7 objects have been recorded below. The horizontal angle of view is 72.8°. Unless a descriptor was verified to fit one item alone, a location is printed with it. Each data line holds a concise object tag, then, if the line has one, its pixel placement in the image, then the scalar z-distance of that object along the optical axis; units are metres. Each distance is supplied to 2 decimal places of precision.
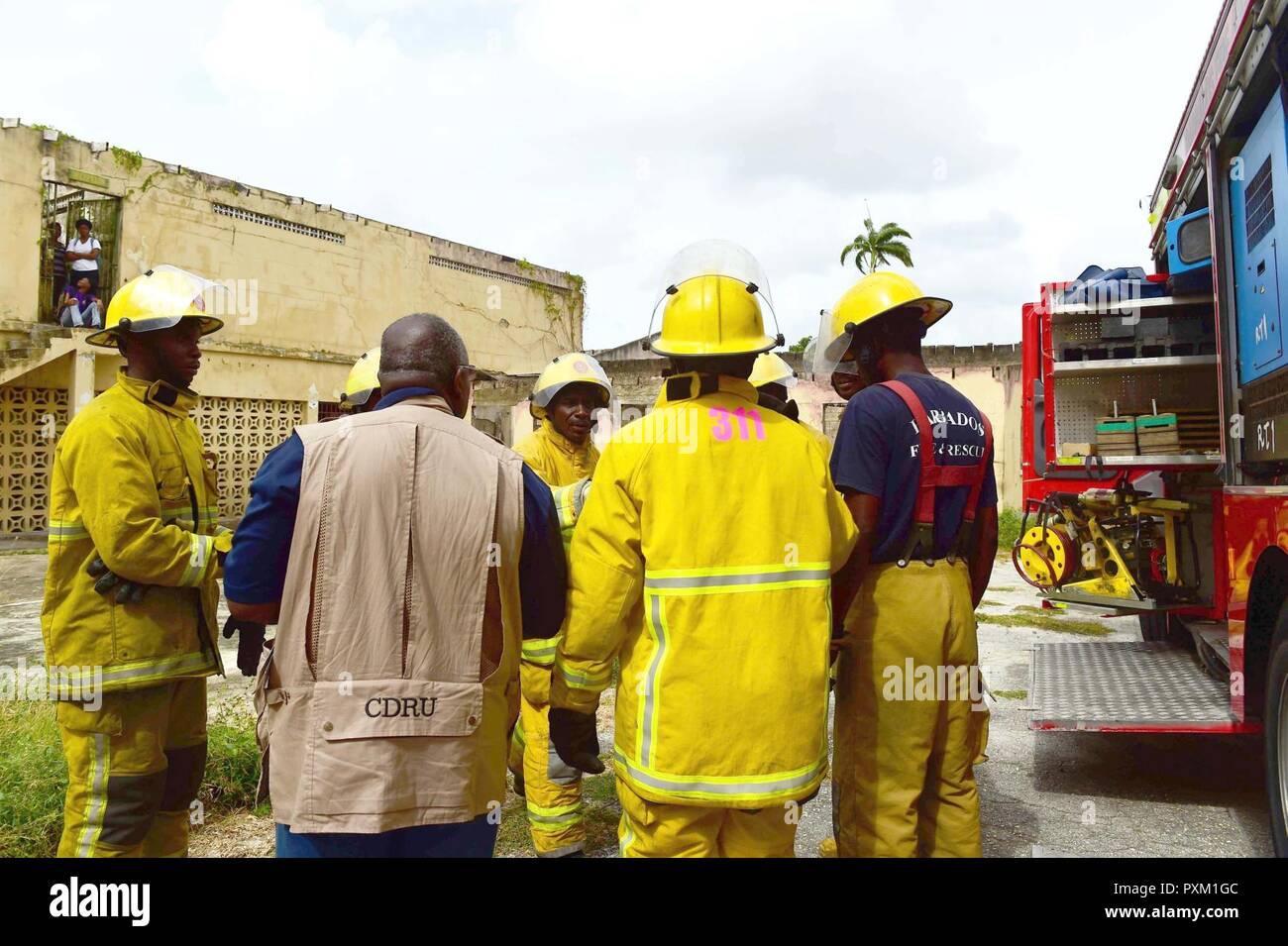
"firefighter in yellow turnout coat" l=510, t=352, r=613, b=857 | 3.34
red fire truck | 3.39
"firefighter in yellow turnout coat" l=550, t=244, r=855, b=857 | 2.08
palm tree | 25.89
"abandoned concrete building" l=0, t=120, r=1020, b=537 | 13.85
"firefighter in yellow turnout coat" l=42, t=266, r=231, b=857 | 2.61
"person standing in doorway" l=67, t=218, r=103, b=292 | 14.72
